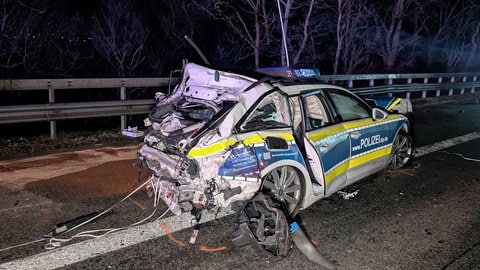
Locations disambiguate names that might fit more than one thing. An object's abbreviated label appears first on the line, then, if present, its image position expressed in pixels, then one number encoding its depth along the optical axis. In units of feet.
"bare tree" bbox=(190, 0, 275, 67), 46.78
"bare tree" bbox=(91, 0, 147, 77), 64.28
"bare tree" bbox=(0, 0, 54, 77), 48.78
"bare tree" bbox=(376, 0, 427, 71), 63.67
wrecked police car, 12.33
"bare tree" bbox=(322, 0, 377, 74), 52.85
